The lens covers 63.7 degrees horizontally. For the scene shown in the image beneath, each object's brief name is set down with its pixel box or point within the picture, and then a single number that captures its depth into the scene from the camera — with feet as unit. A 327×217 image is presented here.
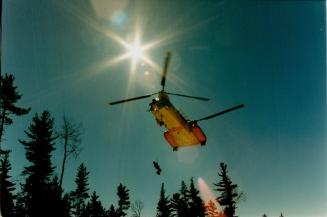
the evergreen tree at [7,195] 115.14
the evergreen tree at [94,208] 182.39
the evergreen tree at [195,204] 148.91
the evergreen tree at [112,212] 182.84
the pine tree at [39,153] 99.14
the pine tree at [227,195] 129.08
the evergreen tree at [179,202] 173.88
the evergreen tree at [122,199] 195.42
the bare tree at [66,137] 111.57
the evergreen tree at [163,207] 184.14
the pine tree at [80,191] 187.83
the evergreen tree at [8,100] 96.02
